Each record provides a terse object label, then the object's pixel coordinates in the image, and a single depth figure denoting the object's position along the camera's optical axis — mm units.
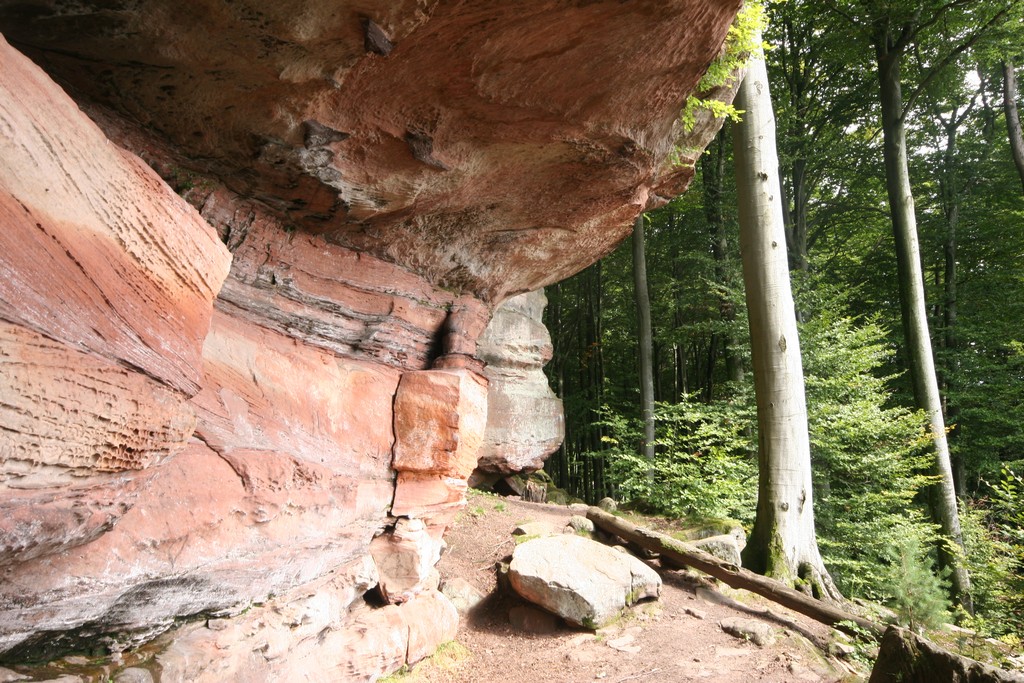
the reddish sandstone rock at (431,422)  5398
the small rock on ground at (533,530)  7938
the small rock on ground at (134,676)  2984
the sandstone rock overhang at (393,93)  3119
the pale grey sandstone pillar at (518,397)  11930
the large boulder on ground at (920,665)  3039
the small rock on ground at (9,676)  2616
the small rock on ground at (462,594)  6410
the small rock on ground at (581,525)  8406
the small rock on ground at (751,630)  5840
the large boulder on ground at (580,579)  5980
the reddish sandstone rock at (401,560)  5188
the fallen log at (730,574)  6031
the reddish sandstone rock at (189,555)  2736
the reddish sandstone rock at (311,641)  3518
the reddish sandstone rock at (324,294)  4508
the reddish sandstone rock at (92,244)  2133
